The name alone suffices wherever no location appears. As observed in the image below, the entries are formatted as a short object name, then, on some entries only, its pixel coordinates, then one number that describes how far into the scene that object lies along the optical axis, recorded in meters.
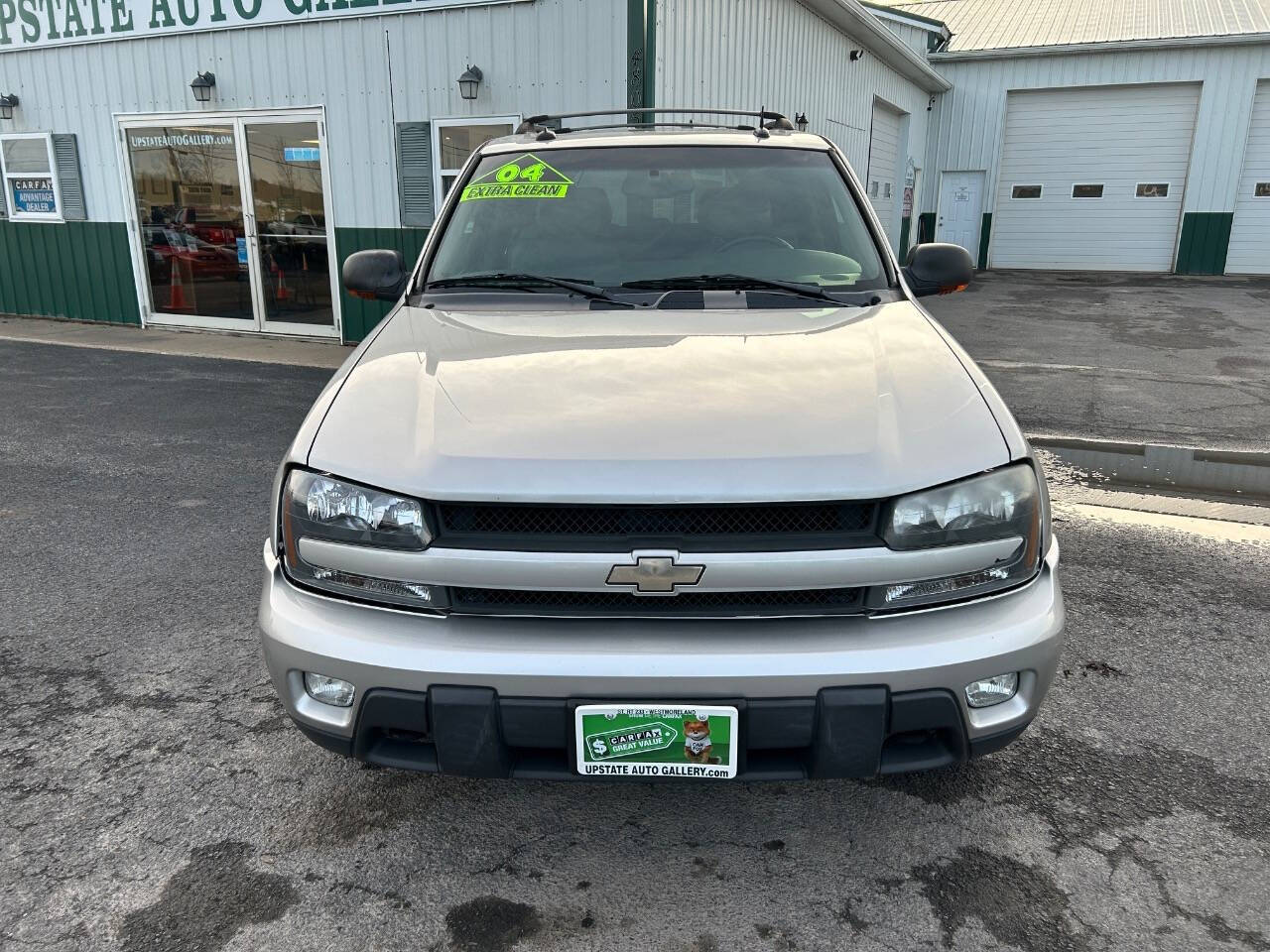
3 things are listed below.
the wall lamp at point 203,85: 9.73
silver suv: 1.83
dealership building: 8.34
